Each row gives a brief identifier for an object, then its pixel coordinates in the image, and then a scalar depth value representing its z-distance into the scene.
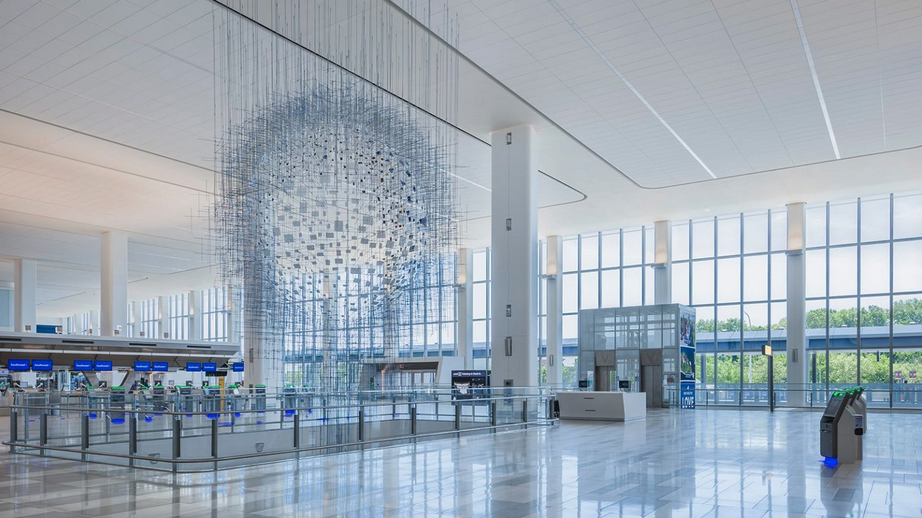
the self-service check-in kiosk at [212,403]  11.80
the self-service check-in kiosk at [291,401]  14.99
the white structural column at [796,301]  29.17
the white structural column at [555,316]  36.09
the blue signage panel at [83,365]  34.78
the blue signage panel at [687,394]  27.26
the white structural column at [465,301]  38.81
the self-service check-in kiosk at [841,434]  10.23
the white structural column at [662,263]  33.41
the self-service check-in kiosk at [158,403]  11.89
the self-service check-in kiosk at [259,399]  15.82
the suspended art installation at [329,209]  10.97
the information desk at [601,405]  19.03
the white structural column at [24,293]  37.28
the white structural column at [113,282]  32.75
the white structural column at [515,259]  19.56
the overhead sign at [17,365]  31.88
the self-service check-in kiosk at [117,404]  11.76
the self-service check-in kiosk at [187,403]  11.52
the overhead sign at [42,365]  33.16
